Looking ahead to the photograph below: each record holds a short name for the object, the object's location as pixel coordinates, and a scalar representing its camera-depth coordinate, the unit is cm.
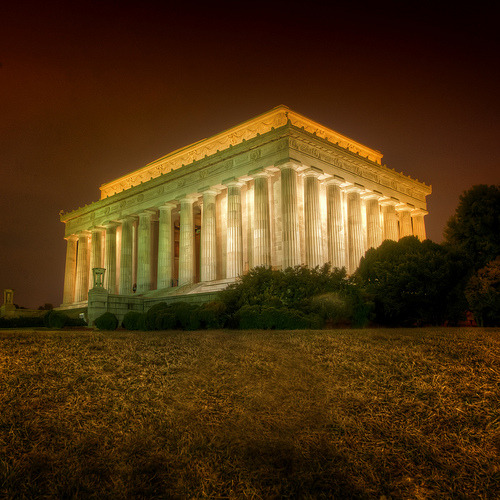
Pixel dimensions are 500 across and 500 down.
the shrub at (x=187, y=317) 2219
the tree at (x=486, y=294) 2259
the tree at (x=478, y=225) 2639
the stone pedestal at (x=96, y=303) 3269
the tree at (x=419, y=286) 2366
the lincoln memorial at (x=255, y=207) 3834
